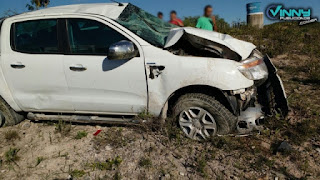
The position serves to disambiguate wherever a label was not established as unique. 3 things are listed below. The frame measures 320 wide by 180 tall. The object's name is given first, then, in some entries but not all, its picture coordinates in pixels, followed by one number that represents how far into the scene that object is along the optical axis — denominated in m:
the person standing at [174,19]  6.35
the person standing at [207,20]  5.88
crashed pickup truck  2.93
